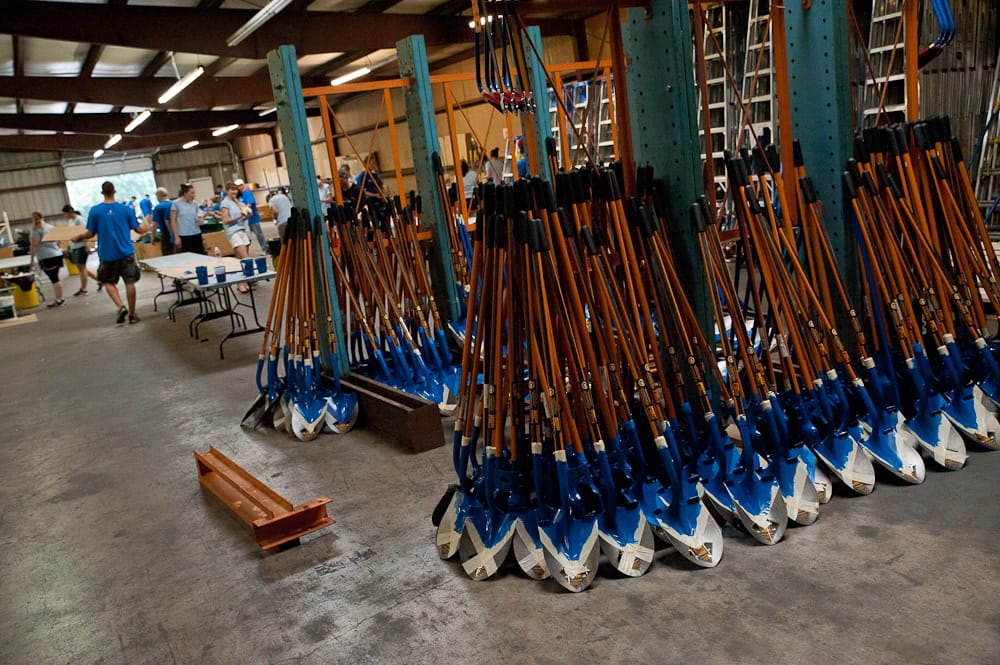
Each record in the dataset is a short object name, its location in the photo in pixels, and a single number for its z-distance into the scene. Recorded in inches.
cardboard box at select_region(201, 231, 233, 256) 561.3
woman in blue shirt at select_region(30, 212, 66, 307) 519.2
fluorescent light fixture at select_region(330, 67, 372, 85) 639.4
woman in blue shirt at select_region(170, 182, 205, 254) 454.9
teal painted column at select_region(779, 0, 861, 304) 136.3
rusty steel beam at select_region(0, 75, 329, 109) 574.9
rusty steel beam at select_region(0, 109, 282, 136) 768.3
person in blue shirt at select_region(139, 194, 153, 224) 909.3
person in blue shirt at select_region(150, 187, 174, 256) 503.2
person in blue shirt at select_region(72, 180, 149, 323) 381.1
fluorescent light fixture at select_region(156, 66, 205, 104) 494.0
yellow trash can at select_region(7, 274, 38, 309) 514.8
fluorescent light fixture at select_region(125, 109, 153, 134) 722.7
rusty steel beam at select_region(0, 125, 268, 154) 933.2
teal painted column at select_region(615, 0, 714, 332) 122.9
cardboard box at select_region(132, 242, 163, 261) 604.2
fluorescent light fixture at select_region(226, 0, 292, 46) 379.7
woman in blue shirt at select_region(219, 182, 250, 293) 434.9
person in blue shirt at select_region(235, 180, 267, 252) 535.3
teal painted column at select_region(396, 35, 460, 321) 214.7
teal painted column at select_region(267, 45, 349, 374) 195.8
